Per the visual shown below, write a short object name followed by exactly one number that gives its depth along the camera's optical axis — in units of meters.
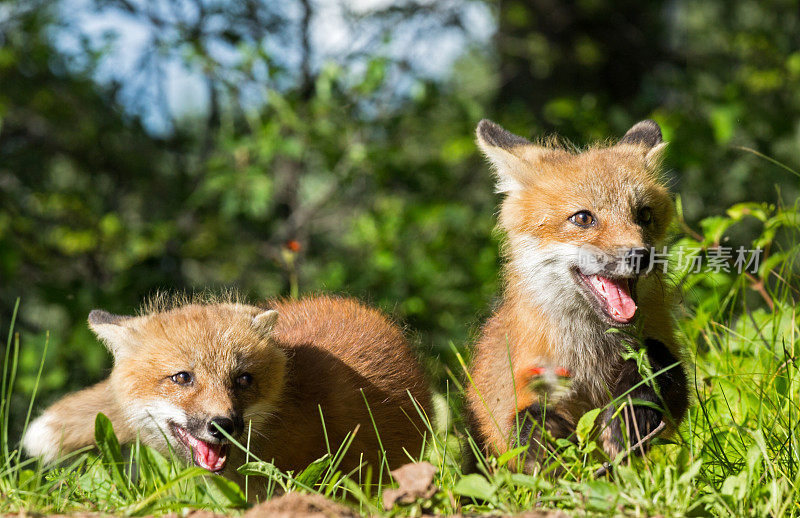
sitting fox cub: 7.58
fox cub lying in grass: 8.23
